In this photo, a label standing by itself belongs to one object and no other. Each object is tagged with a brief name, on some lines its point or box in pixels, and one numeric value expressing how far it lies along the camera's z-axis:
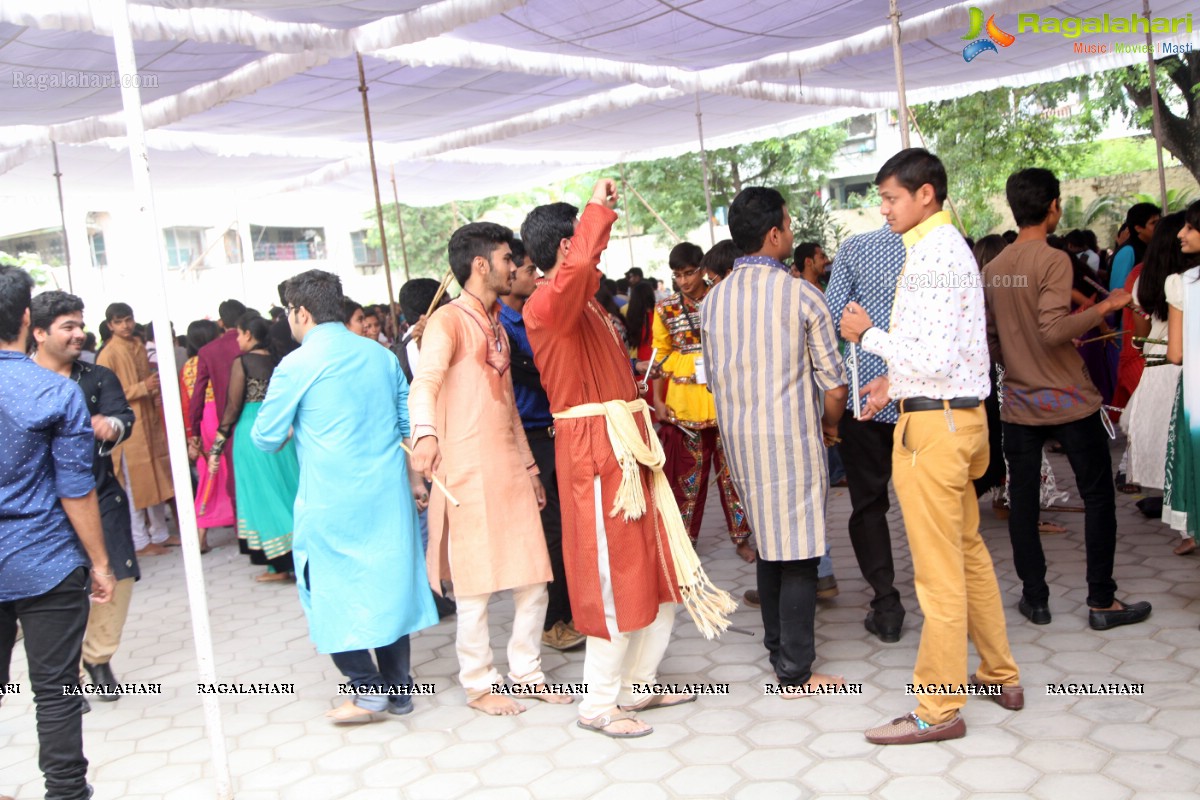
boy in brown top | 3.46
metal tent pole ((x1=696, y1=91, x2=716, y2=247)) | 8.86
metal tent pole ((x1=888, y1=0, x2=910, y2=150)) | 4.46
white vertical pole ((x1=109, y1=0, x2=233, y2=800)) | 2.58
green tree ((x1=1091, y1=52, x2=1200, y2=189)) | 9.80
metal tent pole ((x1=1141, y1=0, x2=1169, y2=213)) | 5.93
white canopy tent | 4.93
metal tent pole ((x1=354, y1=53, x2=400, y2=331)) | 5.59
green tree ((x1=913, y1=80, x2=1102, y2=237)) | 16.25
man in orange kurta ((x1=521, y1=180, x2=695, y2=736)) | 2.98
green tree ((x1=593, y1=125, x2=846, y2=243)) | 19.75
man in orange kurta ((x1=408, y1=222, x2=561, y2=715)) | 3.31
